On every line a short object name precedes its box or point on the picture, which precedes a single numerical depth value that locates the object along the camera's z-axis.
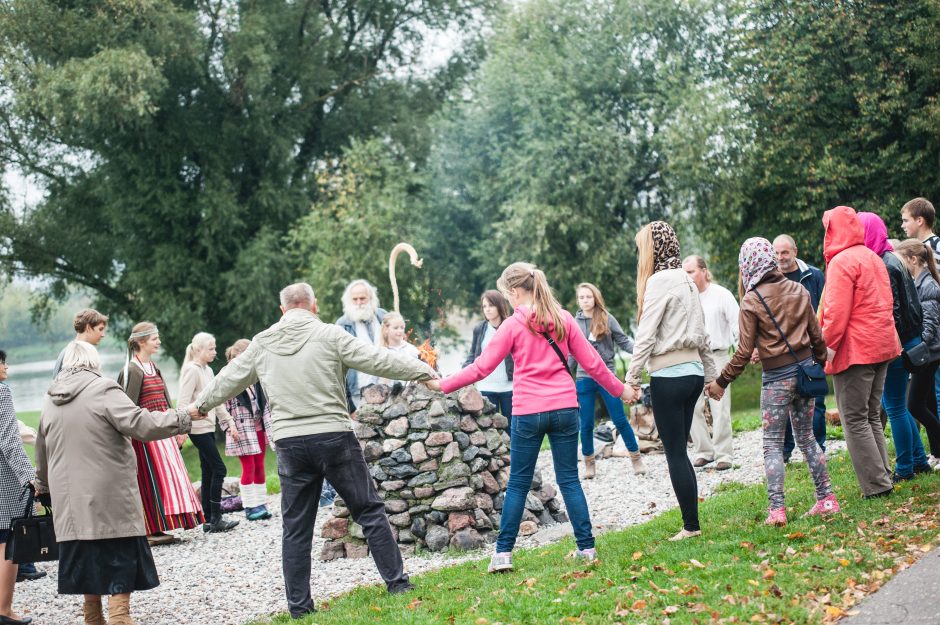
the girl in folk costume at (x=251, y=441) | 10.94
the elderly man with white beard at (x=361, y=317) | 10.45
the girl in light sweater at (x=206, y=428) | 10.58
